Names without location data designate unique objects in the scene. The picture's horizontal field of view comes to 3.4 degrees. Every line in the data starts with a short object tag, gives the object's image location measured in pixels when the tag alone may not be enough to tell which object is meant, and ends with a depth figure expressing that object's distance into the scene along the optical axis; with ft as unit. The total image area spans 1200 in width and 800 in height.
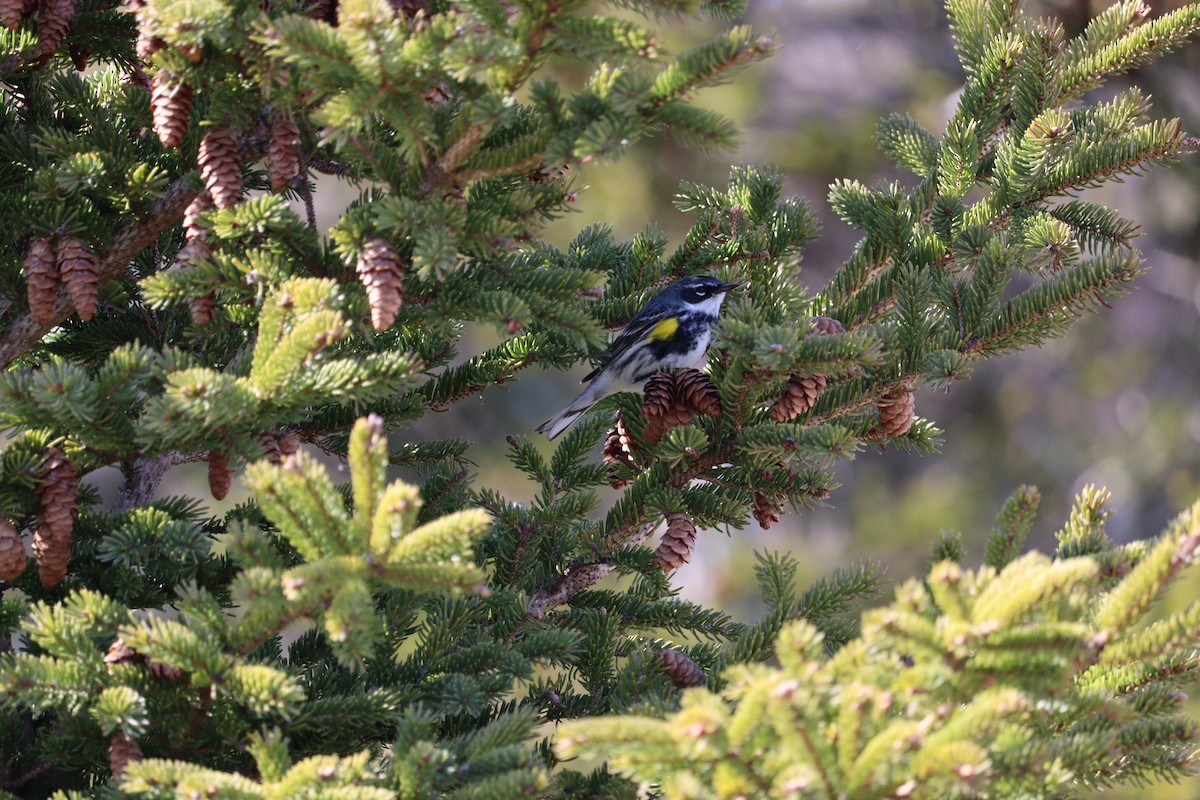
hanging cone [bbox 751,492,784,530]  36.51
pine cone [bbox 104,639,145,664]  35.83
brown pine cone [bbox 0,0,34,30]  36.37
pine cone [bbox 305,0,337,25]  36.28
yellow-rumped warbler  37.64
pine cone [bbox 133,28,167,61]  36.09
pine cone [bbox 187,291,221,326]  36.13
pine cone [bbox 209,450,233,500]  36.02
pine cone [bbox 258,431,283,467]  36.02
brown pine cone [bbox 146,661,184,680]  35.83
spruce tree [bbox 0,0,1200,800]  35.61
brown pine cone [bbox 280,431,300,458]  36.03
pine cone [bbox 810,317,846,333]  36.46
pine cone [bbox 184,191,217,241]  36.15
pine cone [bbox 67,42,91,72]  36.65
